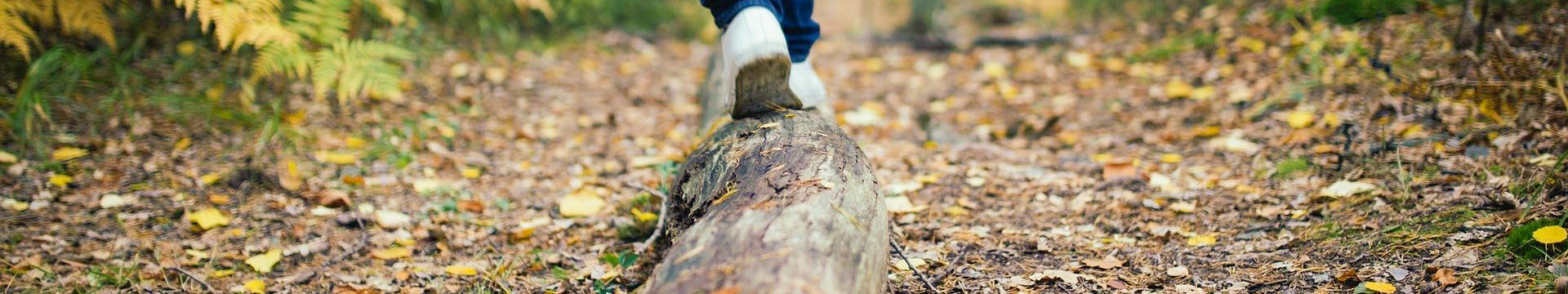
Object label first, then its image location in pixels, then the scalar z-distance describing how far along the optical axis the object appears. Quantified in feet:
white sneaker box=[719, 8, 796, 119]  6.10
